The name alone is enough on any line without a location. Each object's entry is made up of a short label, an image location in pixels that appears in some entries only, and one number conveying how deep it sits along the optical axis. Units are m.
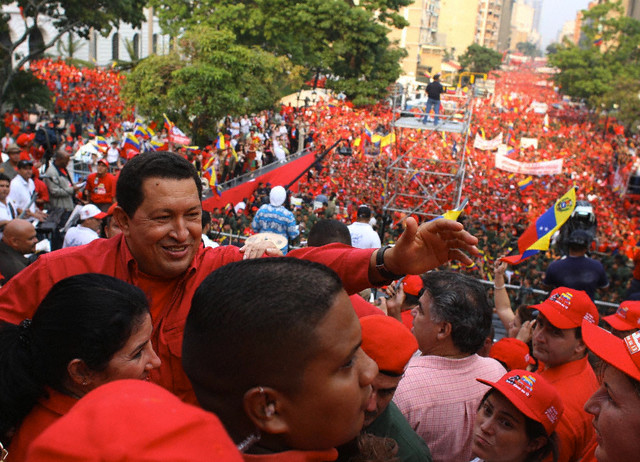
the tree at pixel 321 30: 28.88
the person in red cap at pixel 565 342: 2.83
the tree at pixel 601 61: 39.00
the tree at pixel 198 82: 16.56
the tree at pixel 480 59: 79.69
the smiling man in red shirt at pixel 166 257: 1.80
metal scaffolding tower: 13.18
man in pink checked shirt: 2.47
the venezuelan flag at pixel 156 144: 13.16
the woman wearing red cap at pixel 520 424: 2.22
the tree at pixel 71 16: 14.97
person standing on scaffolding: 15.38
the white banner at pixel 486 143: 19.72
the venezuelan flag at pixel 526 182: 16.88
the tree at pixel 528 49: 194.50
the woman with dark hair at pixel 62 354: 1.46
